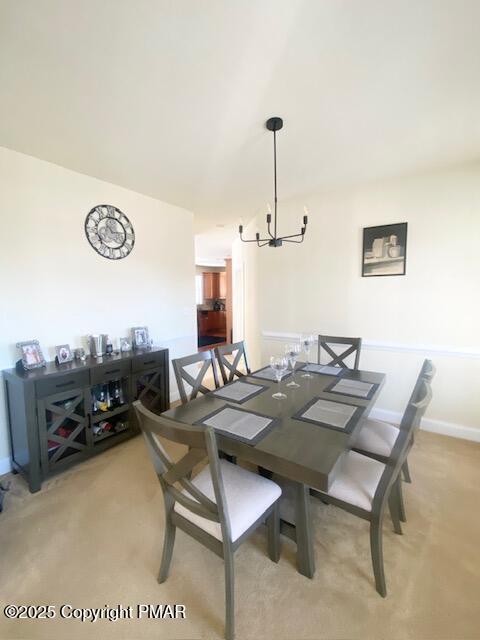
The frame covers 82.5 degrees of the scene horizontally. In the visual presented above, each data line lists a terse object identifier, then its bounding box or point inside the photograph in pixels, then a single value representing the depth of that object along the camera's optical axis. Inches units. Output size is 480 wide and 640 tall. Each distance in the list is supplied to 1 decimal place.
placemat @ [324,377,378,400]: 70.6
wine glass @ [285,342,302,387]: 83.4
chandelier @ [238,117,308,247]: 73.8
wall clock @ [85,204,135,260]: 106.8
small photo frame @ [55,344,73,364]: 93.7
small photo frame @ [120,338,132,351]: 115.0
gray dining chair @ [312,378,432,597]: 49.4
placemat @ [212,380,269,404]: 70.4
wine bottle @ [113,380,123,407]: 103.1
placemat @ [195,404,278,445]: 52.0
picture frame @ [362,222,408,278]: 111.7
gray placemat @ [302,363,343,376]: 88.9
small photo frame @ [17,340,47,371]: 86.0
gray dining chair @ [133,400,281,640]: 40.4
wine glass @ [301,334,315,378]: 91.1
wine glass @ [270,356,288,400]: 73.2
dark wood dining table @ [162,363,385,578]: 44.0
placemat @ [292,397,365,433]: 55.8
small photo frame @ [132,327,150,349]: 120.0
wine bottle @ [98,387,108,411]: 98.4
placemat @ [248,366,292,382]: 85.3
